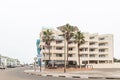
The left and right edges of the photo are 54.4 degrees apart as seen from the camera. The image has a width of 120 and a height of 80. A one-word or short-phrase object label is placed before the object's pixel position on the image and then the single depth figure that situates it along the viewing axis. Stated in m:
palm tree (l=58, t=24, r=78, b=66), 29.95
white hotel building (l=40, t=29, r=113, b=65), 41.02
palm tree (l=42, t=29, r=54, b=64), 33.91
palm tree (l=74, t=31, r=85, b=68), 34.36
